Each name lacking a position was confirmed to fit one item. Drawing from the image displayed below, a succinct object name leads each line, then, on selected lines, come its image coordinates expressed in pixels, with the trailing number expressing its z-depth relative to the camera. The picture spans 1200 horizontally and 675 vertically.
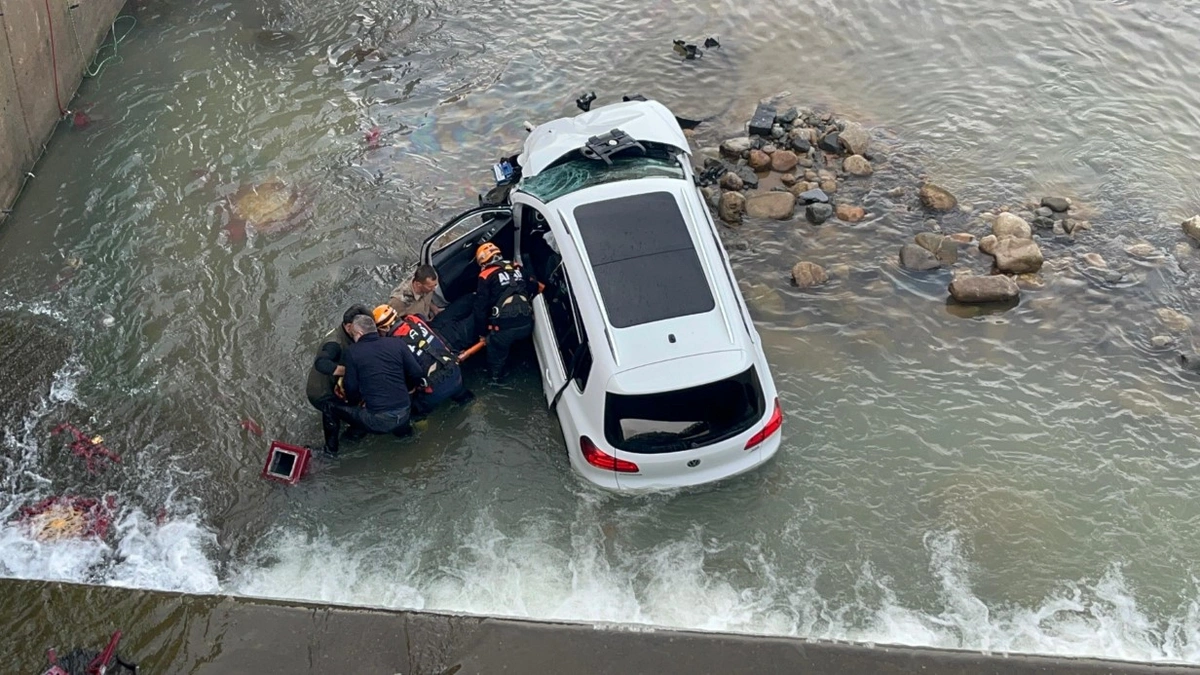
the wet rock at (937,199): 10.88
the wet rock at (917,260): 10.14
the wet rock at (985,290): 9.65
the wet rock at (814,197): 10.93
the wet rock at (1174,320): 9.41
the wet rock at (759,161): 11.52
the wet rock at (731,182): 11.17
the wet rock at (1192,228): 10.34
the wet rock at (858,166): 11.42
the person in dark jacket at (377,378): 7.78
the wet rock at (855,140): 11.69
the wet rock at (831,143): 11.73
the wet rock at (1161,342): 9.24
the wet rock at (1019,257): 9.99
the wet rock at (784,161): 11.50
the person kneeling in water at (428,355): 8.05
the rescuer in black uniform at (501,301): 8.15
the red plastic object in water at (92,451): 8.24
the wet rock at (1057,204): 10.80
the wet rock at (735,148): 11.71
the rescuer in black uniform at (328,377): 7.96
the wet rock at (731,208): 10.77
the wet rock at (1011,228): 10.35
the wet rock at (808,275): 9.95
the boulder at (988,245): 10.26
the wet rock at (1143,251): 10.25
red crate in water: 7.97
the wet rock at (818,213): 10.74
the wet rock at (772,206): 10.85
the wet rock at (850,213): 10.81
